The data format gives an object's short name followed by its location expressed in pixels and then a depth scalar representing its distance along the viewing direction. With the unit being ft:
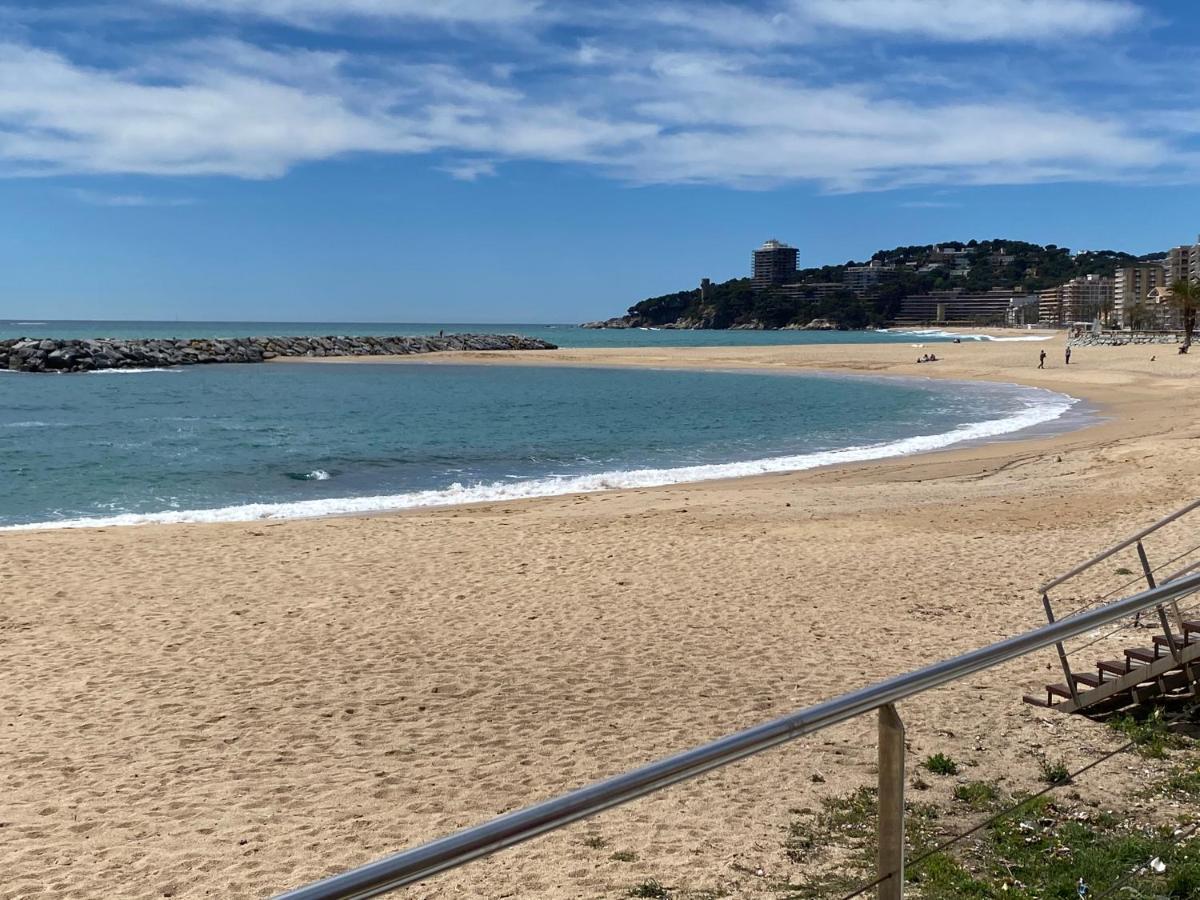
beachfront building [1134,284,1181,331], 399.40
